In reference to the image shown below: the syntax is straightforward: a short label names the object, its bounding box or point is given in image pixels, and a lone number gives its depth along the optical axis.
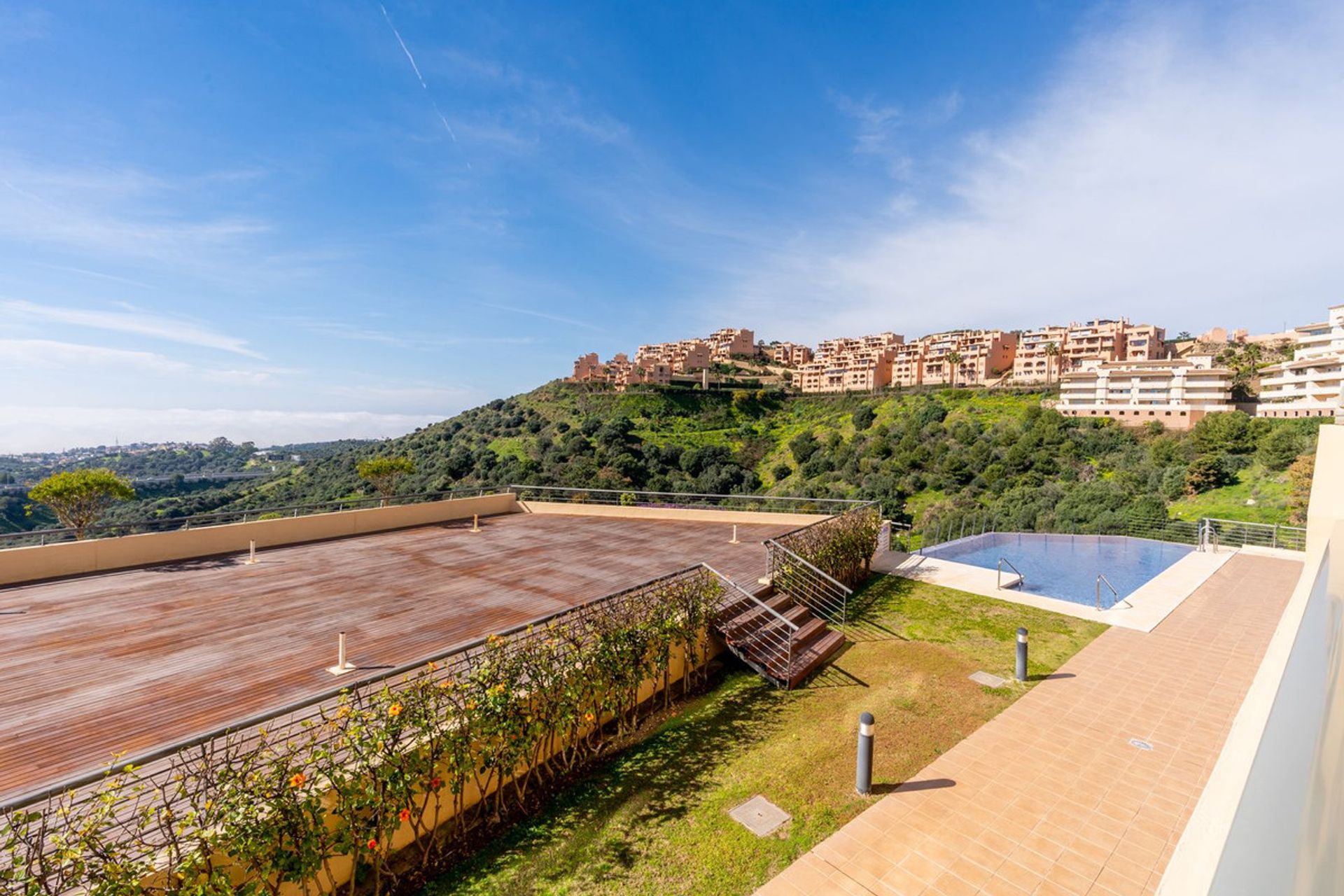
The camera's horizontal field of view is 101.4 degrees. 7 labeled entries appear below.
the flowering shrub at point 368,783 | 3.26
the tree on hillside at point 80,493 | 13.91
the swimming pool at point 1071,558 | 13.93
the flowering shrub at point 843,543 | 10.55
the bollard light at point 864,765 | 5.30
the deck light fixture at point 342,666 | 6.30
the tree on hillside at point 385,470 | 23.12
